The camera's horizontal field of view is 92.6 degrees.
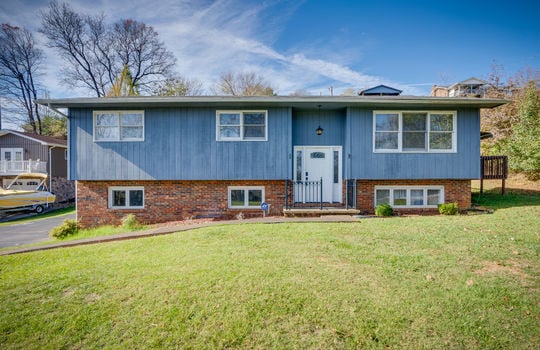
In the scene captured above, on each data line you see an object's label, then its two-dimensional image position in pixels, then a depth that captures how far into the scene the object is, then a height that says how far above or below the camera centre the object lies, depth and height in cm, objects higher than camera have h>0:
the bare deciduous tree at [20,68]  2489 +1060
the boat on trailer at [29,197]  1598 -162
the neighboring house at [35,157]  1981 +122
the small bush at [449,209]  896 -130
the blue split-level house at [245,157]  974 +55
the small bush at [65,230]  923 -212
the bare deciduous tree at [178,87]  2636 +883
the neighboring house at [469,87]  2134 +728
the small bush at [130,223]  915 -183
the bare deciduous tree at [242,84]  2750 +944
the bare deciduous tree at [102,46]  2486 +1311
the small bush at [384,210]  890 -135
